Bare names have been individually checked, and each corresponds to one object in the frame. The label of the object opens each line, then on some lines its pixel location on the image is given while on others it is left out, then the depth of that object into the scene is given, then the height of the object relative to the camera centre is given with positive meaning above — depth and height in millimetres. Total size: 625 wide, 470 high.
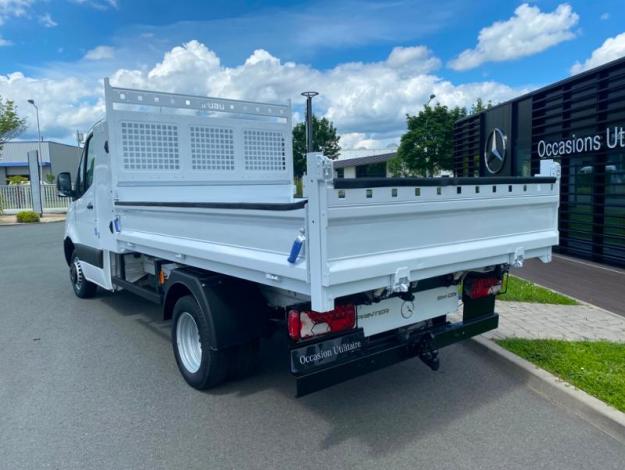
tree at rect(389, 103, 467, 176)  27906 +1985
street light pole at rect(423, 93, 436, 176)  28172 +2826
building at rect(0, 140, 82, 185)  59938 +3640
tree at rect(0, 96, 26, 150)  29281 +3679
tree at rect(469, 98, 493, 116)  32188 +4383
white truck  3141 -531
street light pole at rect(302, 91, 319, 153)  12369 +1647
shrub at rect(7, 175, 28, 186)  43912 +640
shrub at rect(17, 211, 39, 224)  25312 -1458
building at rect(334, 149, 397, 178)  45181 +1336
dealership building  8898 +551
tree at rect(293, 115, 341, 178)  42434 +3736
